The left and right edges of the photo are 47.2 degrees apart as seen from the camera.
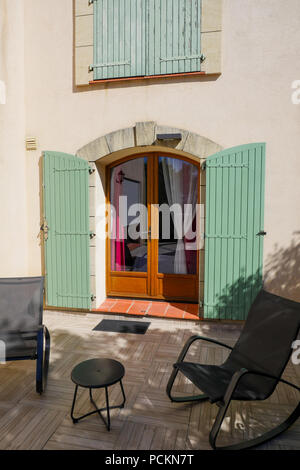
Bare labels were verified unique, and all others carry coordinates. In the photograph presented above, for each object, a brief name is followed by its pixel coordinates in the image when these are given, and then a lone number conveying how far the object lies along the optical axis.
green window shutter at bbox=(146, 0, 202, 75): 4.67
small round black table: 2.48
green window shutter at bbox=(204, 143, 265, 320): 4.57
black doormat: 4.68
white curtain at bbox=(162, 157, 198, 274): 5.50
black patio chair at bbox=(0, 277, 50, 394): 3.15
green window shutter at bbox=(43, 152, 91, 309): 5.12
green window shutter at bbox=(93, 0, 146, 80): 4.86
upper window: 4.62
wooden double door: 5.54
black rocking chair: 2.41
